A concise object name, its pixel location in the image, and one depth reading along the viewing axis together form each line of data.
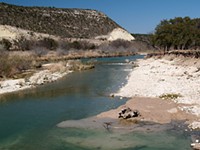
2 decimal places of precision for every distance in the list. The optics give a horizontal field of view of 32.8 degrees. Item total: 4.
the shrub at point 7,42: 104.89
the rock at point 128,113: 20.84
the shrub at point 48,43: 116.74
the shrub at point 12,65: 47.72
